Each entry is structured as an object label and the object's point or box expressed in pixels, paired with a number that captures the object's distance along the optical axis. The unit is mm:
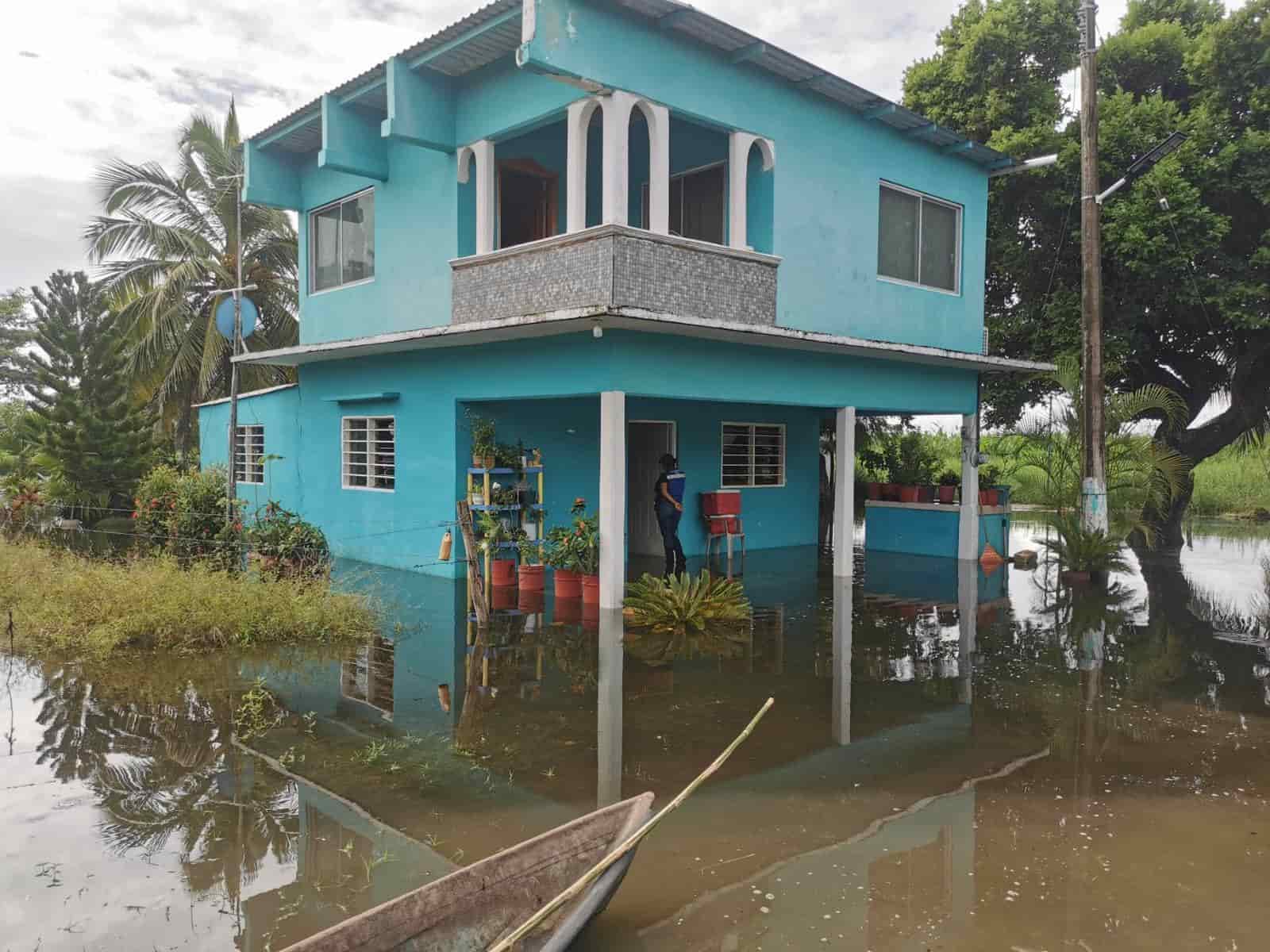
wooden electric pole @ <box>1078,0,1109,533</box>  14070
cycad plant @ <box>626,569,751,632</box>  10328
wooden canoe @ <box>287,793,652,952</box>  3420
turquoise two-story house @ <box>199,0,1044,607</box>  10477
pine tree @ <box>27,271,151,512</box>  20516
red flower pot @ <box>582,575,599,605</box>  11414
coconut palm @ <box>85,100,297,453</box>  23000
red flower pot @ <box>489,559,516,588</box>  12731
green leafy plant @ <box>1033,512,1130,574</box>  13867
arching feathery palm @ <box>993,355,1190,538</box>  14766
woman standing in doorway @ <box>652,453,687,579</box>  12375
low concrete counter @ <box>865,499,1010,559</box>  15766
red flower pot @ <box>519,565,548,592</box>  12320
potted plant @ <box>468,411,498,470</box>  12367
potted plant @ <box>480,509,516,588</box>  11859
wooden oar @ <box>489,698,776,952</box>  3236
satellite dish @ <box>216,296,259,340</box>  14680
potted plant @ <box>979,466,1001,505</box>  15914
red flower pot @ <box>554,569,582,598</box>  11883
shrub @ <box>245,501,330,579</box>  12586
